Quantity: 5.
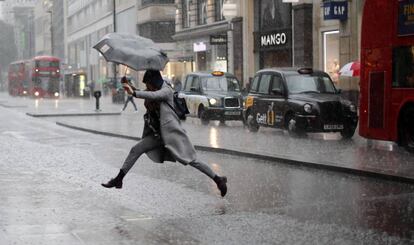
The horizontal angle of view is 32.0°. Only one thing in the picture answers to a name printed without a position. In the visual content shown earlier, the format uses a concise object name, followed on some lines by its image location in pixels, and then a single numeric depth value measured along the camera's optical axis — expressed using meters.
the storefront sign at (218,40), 41.91
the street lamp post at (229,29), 40.00
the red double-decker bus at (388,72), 14.18
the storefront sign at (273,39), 35.84
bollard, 36.38
